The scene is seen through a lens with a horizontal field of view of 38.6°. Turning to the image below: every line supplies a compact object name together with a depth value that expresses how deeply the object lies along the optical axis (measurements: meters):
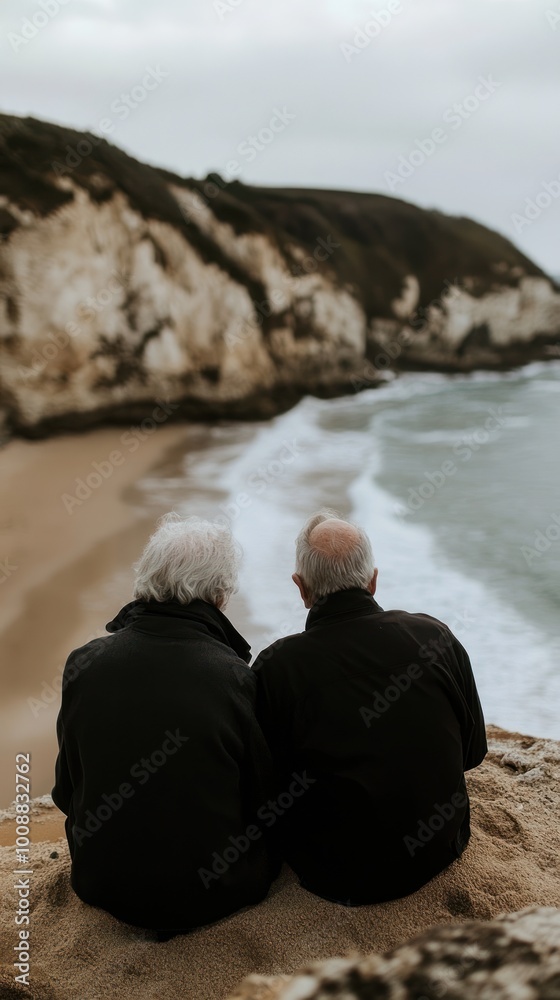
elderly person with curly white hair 2.50
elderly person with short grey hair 2.61
